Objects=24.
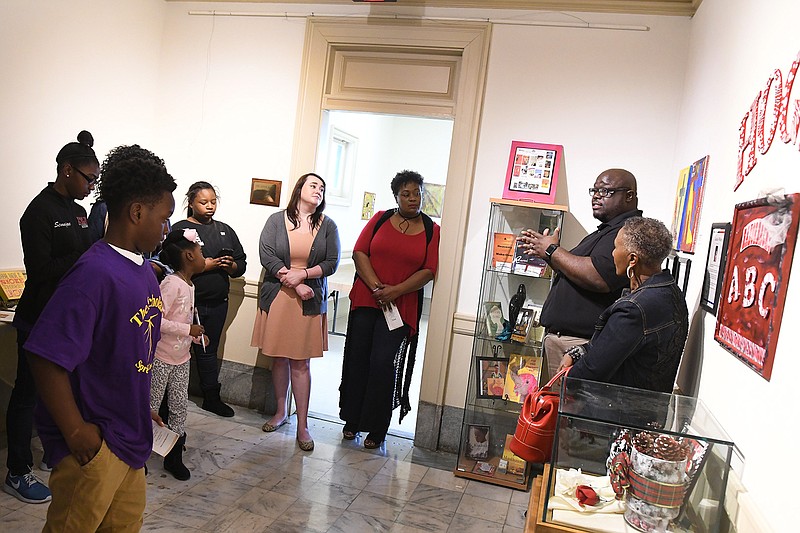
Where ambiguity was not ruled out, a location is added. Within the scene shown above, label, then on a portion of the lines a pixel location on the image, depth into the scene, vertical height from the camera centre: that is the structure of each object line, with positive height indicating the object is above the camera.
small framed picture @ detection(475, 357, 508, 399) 3.86 -0.86
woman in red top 4.12 -0.54
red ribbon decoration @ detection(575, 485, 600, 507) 1.81 -0.71
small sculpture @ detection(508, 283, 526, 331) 3.82 -0.41
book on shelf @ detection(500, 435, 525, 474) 3.81 -1.35
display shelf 3.83 -0.67
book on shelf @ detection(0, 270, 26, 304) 3.62 -0.64
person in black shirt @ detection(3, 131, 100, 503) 2.90 -0.35
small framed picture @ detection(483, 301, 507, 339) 3.90 -0.53
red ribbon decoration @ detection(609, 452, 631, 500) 1.78 -0.63
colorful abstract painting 2.85 +0.24
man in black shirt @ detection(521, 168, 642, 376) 3.09 -0.14
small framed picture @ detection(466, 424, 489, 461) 3.91 -1.28
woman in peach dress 4.09 -0.48
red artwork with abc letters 1.65 -0.04
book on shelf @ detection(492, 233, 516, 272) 3.87 -0.10
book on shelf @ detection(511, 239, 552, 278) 3.78 -0.16
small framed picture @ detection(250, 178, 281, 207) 4.60 +0.09
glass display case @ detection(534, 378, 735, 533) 1.70 -0.60
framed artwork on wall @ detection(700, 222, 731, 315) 2.25 -0.02
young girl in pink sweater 3.21 -0.66
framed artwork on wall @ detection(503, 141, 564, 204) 3.82 +0.40
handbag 2.40 -0.71
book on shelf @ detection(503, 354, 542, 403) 3.83 -0.83
